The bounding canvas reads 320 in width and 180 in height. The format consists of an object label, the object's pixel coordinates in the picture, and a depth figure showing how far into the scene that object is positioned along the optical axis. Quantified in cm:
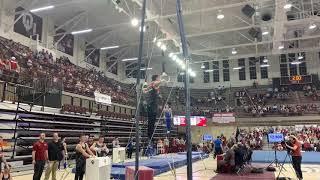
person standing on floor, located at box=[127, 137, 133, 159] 1869
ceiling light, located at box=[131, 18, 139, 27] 1619
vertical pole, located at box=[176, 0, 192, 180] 481
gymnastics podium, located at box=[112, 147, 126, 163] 1389
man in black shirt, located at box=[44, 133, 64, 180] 866
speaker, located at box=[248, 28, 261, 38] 2061
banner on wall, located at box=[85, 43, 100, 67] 2612
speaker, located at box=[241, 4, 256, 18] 1702
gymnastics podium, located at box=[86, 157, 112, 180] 745
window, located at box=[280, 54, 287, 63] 3312
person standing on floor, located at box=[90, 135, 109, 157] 1214
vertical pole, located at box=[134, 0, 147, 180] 635
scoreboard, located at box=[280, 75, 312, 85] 3133
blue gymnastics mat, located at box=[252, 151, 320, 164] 1559
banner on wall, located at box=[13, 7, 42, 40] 1853
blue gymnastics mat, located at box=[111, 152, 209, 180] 976
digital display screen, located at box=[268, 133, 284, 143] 1261
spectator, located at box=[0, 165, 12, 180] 823
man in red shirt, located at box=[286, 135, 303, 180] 962
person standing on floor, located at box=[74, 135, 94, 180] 825
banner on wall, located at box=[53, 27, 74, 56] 2234
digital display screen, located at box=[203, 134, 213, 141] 2670
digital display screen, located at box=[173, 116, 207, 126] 2711
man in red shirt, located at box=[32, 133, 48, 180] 827
